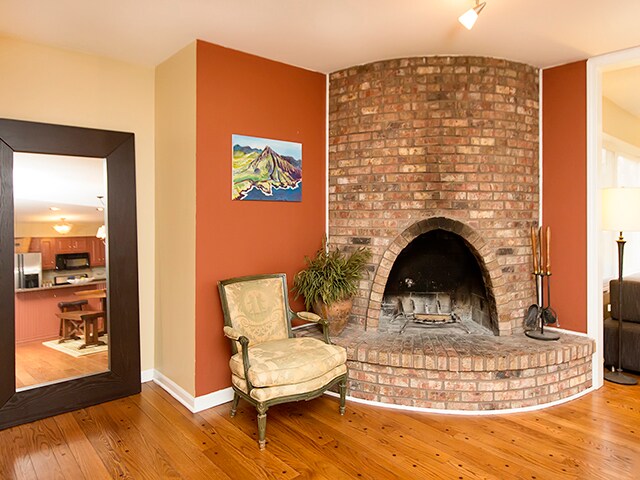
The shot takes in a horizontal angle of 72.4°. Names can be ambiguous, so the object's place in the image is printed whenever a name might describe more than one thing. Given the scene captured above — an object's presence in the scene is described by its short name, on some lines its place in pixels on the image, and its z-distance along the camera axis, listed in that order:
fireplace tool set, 3.55
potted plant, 3.50
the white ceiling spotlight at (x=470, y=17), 2.32
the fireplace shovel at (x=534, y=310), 3.63
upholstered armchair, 2.74
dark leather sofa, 3.76
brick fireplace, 3.54
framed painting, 3.38
